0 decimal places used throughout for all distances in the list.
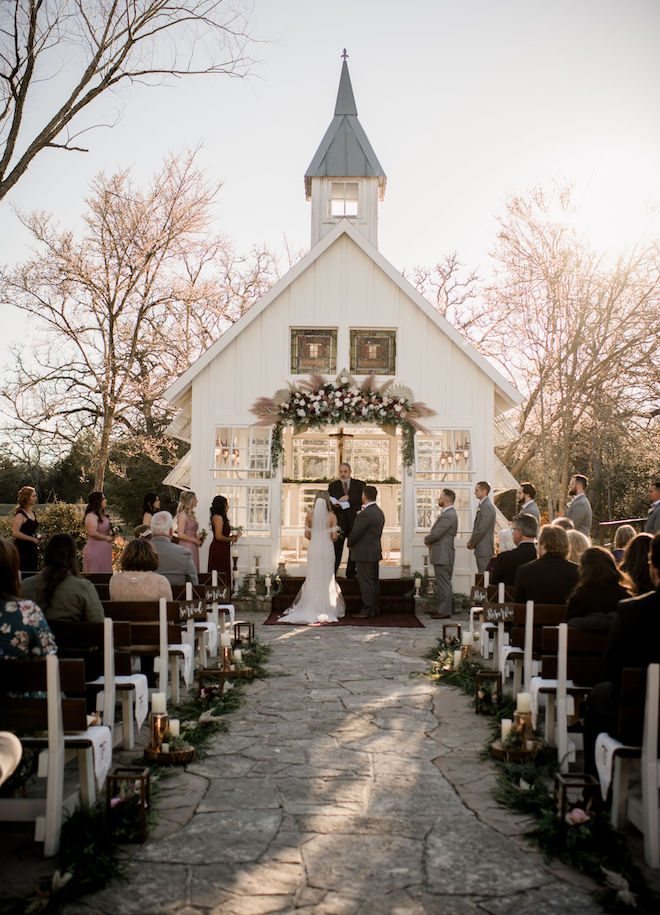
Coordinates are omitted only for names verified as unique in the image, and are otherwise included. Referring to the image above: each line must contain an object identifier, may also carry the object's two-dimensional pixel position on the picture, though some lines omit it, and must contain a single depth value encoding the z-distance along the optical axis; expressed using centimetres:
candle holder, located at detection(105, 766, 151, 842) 432
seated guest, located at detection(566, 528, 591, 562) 745
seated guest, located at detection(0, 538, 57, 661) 444
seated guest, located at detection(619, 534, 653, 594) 554
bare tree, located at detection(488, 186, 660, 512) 2130
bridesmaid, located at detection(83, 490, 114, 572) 1151
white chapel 1490
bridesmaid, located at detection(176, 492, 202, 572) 1217
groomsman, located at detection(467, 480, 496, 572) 1291
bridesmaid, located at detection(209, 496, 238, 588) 1261
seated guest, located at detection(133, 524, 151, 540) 1081
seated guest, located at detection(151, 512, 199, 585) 862
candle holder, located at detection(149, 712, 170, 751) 562
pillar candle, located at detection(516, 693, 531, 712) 564
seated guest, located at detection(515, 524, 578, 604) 709
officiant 1453
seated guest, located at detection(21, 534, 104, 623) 551
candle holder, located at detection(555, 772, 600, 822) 436
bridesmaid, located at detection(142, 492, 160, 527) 1225
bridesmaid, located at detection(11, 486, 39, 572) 1191
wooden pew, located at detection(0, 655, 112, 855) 417
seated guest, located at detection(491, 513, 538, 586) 924
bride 1311
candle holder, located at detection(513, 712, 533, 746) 572
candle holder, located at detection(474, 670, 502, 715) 716
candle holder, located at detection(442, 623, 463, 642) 993
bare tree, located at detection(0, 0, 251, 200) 1189
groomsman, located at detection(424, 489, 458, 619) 1305
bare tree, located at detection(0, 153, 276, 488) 2375
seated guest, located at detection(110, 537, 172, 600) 714
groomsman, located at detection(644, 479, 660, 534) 1105
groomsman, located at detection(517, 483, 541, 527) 1217
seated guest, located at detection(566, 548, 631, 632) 573
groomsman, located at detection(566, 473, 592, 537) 1252
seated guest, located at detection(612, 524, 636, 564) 876
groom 1284
